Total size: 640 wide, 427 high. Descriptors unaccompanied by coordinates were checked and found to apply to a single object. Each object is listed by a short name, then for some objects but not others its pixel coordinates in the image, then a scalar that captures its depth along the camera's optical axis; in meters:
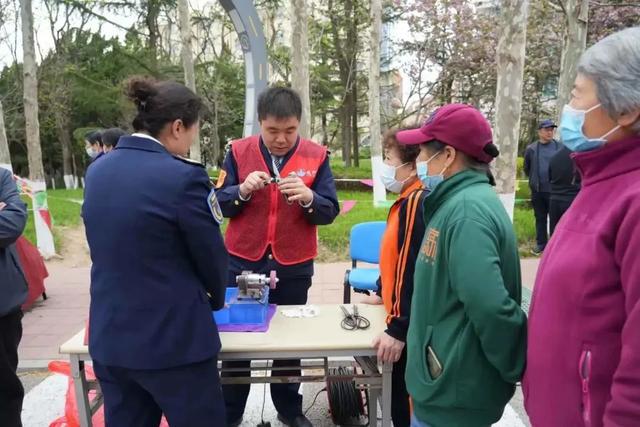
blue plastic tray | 2.25
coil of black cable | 2.85
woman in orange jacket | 1.96
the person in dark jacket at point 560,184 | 6.01
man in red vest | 2.54
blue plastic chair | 4.11
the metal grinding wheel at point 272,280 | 2.37
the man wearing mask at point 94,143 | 4.35
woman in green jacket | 1.38
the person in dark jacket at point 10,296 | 2.27
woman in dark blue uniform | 1.61
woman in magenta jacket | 1.03
